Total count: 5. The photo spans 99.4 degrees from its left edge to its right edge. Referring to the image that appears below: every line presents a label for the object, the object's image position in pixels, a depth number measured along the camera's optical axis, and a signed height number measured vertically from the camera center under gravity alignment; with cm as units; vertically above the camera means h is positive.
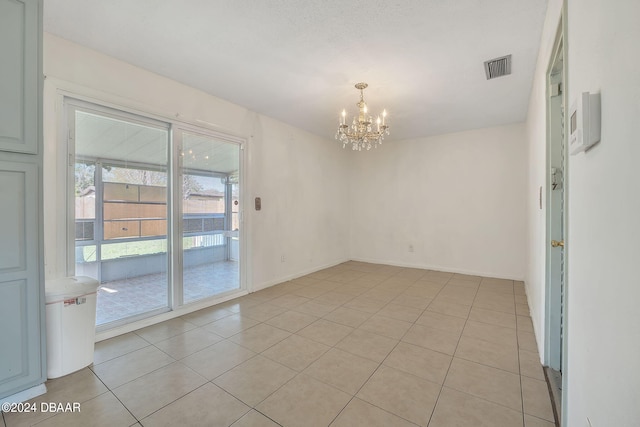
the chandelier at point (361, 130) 324 +104
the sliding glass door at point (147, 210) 264 +4
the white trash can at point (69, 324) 206 -87
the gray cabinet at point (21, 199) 174 +10
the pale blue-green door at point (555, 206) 204 +4
